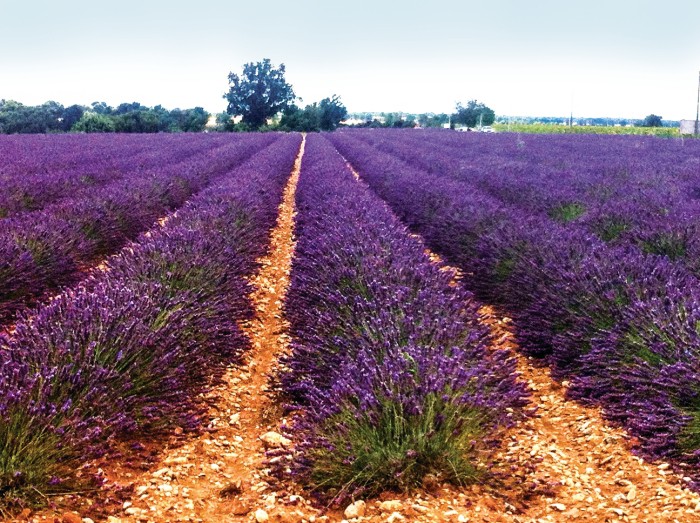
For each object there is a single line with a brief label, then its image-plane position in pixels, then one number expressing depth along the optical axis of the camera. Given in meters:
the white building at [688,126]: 49.44
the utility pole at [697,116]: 46.88
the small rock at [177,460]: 2.89
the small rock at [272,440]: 3.10
